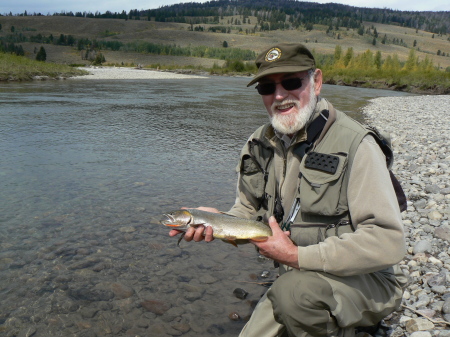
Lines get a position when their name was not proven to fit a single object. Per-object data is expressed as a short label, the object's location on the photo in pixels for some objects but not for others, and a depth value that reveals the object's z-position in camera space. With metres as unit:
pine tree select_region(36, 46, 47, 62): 54.73
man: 2.15
